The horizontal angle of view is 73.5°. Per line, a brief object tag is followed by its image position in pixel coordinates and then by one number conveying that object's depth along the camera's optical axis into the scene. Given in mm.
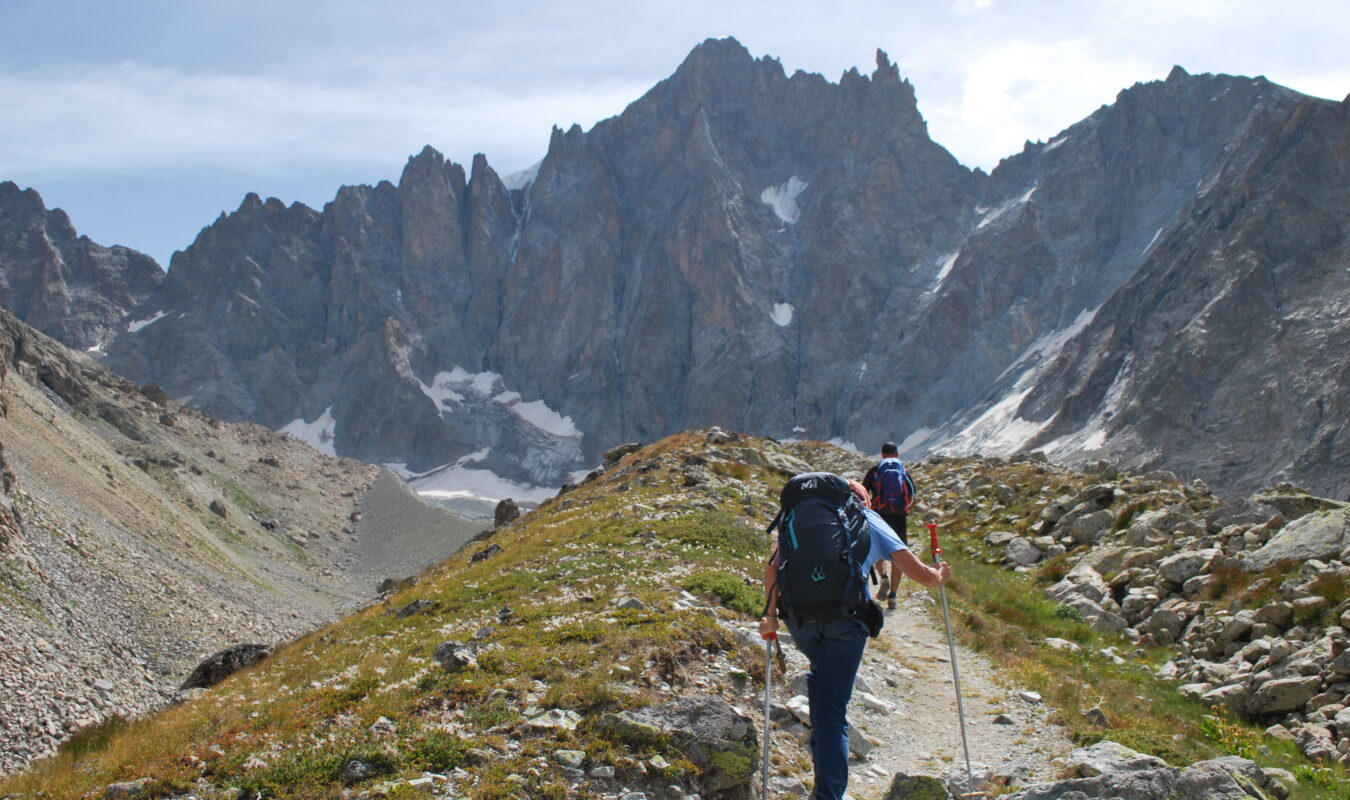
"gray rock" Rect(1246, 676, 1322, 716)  13703
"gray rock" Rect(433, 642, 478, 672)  12992
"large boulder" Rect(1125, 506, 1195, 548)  23562
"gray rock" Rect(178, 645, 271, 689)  22516
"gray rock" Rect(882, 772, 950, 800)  9727
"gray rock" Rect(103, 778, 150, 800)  9773
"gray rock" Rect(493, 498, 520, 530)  57500
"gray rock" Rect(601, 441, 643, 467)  58594
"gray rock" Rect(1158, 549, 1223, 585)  19984
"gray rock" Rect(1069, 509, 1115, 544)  26500
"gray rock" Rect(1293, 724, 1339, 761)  12223
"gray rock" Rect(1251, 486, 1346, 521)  21266
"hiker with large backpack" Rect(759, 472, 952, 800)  8773
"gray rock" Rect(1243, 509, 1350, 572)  17859
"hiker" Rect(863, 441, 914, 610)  19469
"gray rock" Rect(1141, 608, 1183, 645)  18406
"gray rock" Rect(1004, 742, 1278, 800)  8625
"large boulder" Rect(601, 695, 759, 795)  10156
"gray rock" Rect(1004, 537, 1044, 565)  27219
